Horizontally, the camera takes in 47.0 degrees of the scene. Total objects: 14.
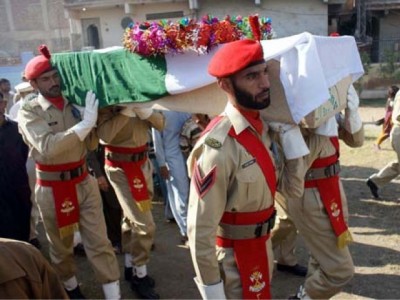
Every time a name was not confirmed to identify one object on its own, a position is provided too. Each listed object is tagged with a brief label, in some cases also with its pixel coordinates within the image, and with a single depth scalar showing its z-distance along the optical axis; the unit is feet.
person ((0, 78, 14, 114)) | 23.76
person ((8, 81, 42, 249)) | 16.62
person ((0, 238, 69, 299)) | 5.05
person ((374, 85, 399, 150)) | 25.32
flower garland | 9.34
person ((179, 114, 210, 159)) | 16.96
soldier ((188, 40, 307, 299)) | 7.98
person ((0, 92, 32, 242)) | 14.61
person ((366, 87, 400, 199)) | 19.35
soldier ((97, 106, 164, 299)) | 13.50
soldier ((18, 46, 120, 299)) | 11.76
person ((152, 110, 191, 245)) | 16.89
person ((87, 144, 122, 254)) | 15.10
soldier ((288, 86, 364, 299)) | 11.00
